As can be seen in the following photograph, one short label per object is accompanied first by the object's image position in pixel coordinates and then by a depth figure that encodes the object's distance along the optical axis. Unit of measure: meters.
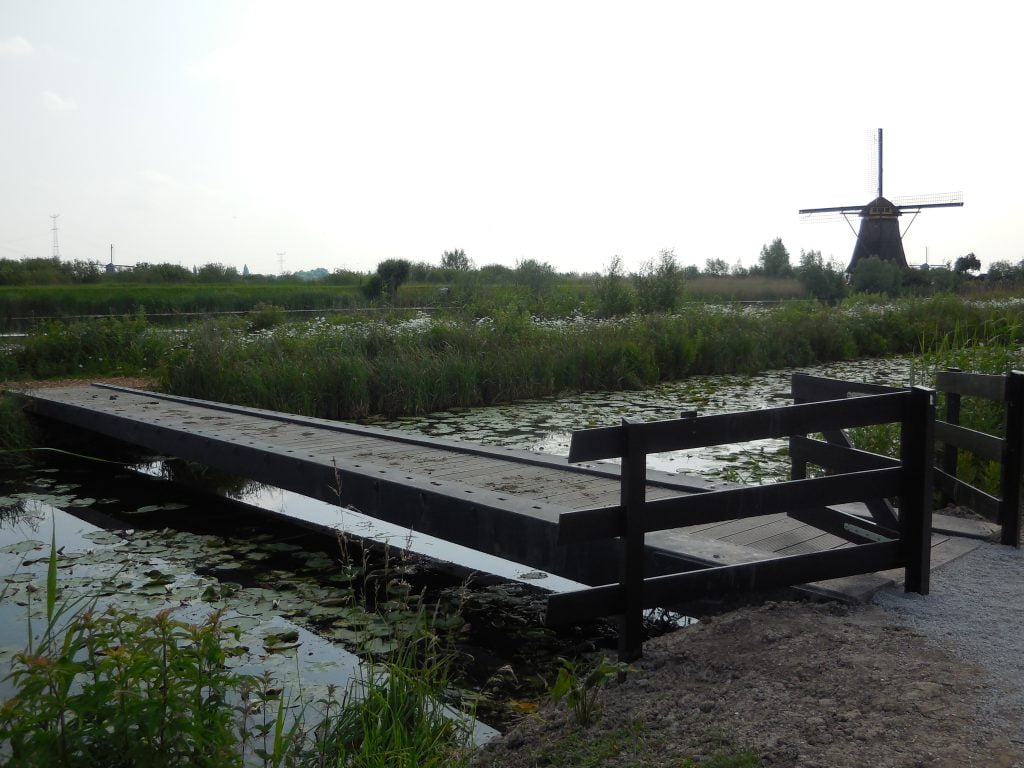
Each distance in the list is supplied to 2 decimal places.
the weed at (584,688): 2.87
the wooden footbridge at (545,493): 3.53
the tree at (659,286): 19.89
